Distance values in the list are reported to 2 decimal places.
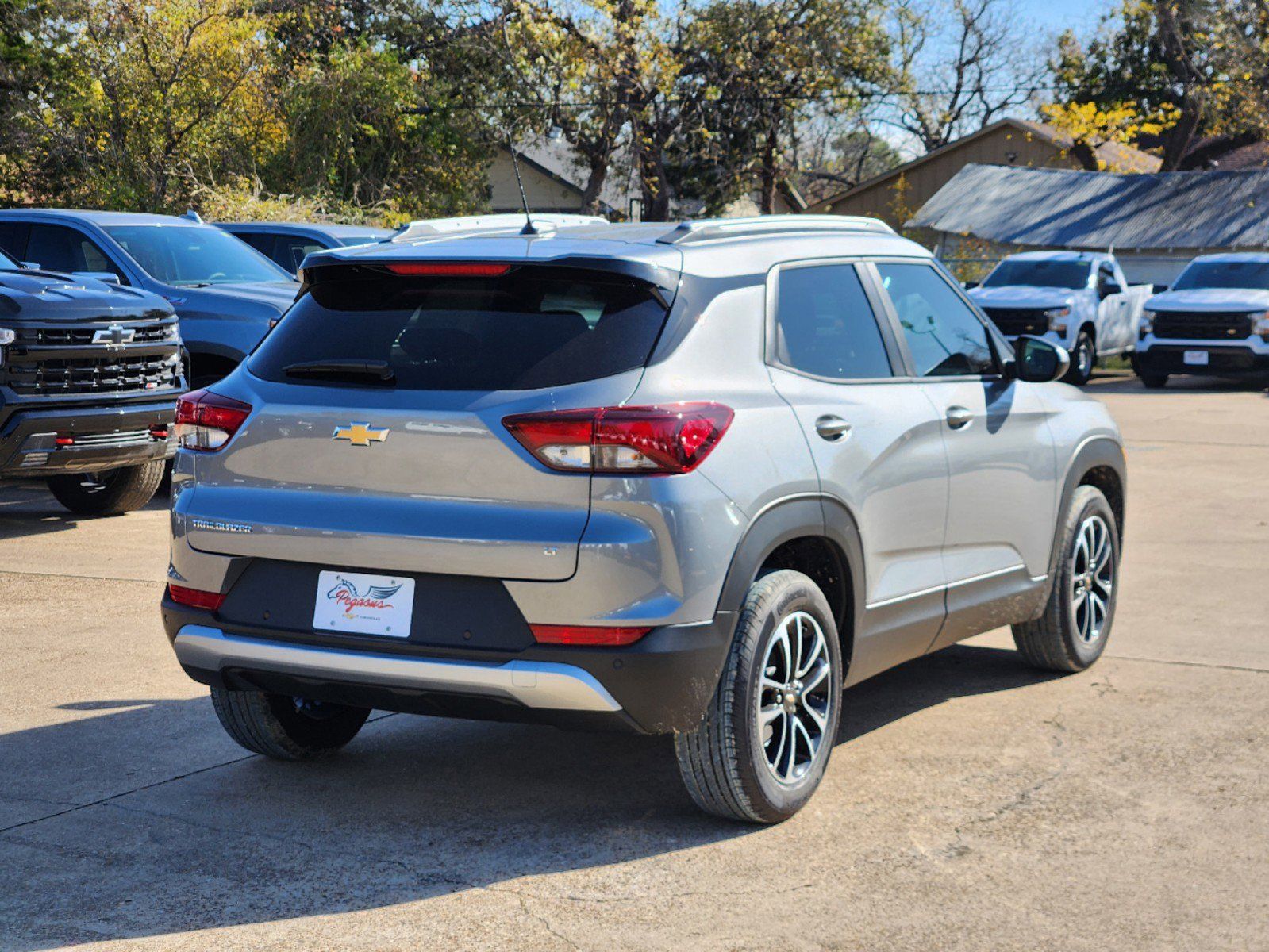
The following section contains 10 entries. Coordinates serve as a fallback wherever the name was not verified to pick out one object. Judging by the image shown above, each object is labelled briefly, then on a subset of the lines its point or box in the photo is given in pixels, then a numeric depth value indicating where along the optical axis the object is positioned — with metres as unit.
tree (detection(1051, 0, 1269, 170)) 41.97
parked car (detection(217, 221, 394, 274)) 15.67
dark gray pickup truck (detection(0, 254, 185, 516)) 9.40
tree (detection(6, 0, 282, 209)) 28.14
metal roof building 38.72
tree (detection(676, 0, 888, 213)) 38.97
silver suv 4.27
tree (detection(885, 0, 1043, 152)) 62.47
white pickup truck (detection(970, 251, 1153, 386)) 24.03
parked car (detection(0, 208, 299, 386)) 11.82
